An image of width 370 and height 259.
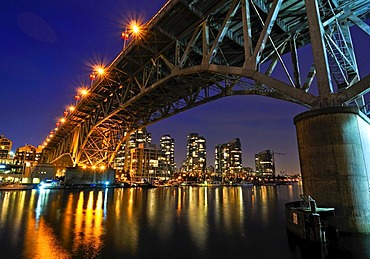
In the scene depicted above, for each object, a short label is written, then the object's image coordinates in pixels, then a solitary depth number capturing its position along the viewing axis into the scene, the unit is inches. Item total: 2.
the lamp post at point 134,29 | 910.4
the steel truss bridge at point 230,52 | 514.6
